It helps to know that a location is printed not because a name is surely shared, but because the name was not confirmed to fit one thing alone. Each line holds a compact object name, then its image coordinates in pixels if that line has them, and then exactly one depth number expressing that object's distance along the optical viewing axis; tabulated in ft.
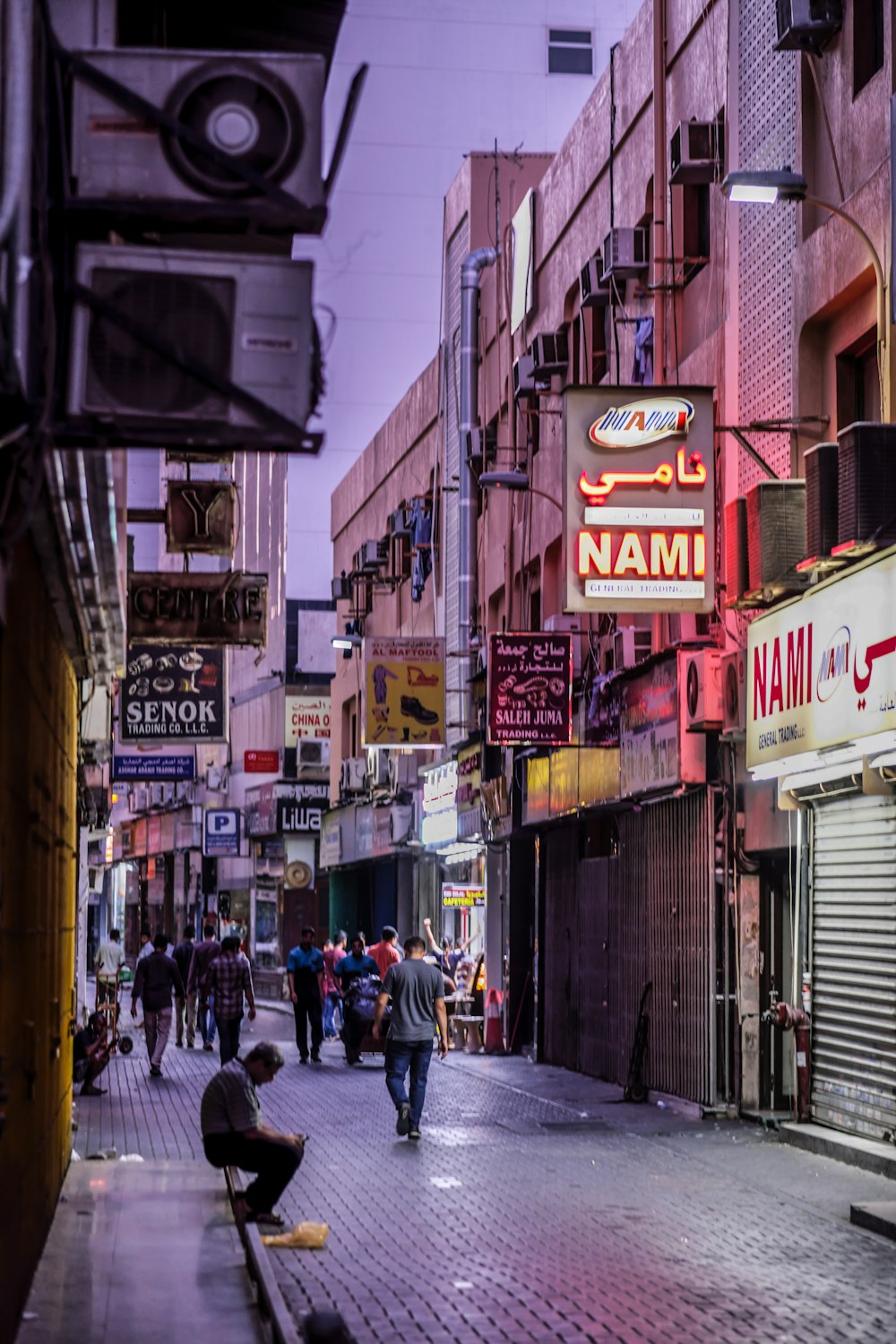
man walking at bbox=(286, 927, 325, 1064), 93.15
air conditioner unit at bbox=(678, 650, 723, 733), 66.49
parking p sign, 172.14
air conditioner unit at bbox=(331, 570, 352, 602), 154.20
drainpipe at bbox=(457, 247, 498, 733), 114.73
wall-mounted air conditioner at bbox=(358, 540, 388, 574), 141.28
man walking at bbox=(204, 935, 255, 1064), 79.97
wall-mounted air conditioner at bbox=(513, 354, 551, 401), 92.17
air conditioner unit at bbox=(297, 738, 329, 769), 181.06
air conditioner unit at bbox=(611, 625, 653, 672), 78.07
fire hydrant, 59.77
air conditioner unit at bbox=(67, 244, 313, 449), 23.75
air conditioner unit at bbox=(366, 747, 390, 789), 142.61
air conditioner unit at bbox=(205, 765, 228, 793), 222.48
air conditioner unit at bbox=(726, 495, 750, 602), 60.44
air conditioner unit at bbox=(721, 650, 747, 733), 64.59
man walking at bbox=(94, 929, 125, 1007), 103.96
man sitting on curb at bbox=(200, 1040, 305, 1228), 42.24
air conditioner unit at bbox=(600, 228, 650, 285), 77.56
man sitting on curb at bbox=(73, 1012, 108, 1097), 72.69
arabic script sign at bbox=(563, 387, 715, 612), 62.75
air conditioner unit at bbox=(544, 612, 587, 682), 87.97
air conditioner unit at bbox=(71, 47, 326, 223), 24.14
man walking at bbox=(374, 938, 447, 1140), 60.95
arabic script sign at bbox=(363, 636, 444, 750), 111.75
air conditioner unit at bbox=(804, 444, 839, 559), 54.24
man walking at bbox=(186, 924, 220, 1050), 93.50
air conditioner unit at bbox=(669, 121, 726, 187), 69.82
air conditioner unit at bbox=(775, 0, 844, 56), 58.65
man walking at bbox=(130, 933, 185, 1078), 88.63
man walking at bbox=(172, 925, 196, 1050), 108.99
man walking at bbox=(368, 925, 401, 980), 92.79
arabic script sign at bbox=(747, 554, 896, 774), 50.67
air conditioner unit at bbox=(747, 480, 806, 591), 57.62
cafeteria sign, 110.63
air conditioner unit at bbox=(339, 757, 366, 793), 147.33
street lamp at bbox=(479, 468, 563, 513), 81.15
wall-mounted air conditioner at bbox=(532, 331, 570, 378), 91.81
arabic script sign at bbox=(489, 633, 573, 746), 80.84
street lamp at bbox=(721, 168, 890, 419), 49.73
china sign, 185.37
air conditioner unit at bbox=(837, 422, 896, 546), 51.47
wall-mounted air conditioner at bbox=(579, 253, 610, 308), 81.66
